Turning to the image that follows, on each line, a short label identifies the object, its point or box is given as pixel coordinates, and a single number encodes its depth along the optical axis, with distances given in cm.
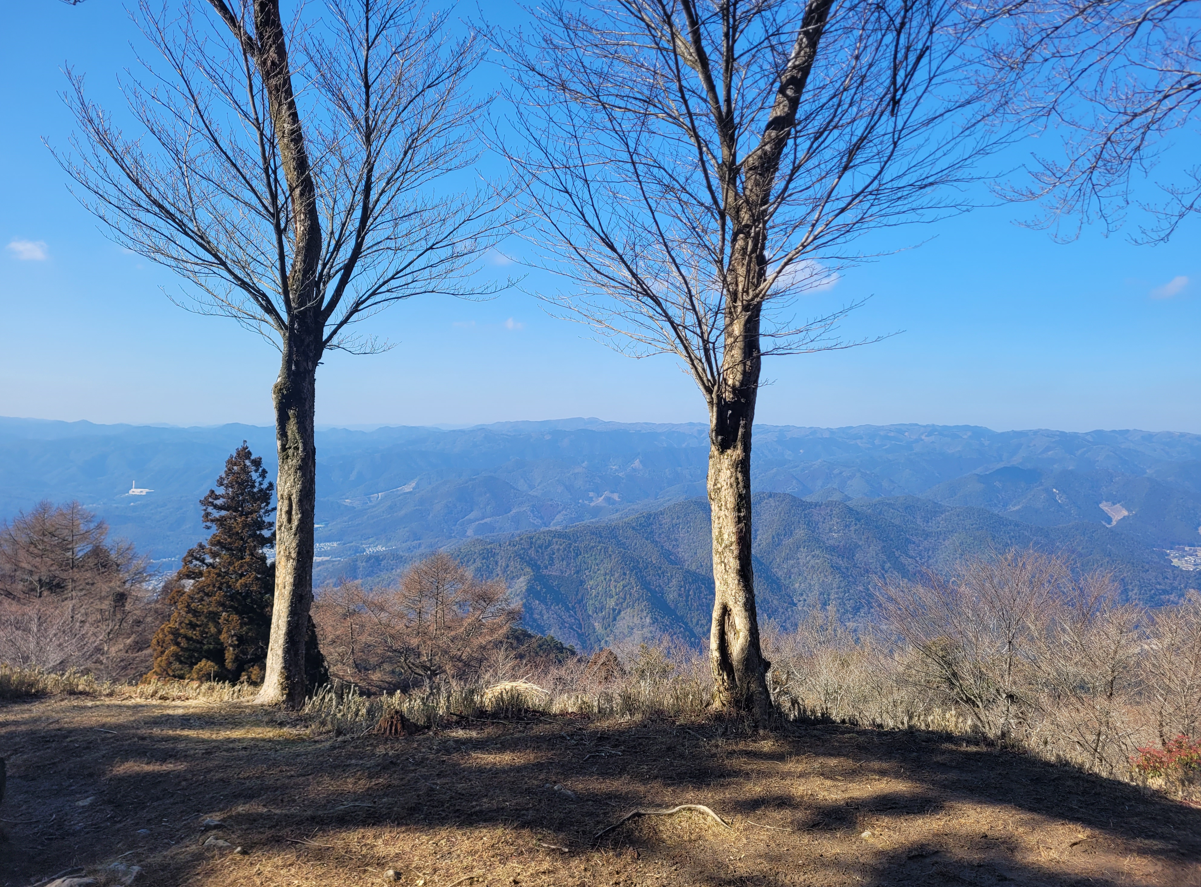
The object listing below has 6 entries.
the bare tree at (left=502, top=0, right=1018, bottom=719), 372
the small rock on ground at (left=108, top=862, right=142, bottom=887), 218
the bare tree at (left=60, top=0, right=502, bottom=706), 546
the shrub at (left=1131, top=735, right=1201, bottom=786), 355
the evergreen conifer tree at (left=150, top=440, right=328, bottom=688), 1698
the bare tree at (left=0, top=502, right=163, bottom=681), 1997
